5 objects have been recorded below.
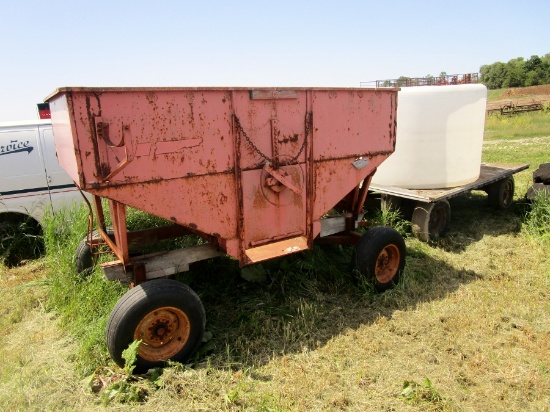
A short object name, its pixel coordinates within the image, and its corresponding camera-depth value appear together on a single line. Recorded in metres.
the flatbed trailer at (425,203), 5.81
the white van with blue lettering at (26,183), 5.47
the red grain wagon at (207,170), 2.91
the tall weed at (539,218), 5.97
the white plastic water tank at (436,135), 6.09
